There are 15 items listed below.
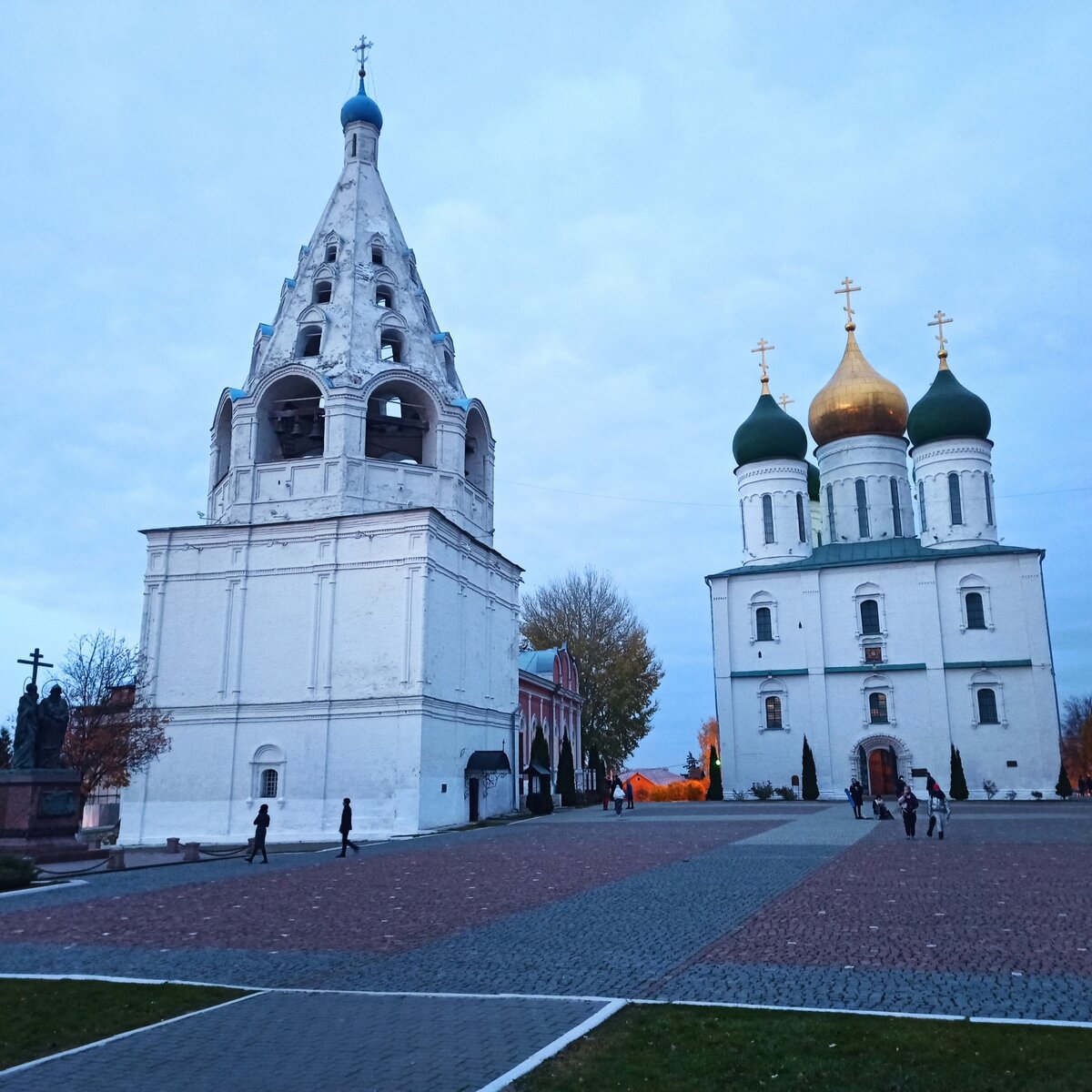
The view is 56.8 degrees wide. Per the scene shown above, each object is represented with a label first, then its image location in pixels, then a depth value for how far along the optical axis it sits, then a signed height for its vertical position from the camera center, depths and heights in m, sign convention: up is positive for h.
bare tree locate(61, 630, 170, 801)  26.78 +1.39
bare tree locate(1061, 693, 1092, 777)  75.56 +3.90
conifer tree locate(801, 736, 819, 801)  41.41 +0.24
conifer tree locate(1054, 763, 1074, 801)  39.53 -0.13
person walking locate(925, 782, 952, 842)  20.66 -0.47
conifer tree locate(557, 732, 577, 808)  41.59 +0.25
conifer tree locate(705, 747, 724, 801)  44.53 -0.05
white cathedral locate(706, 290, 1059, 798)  41.16 +7.16
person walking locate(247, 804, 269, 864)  19.92 -0.88
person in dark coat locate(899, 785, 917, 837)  20.30 -0.55
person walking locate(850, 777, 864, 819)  28.28 -0.39
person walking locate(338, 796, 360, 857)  21.11 -0.80
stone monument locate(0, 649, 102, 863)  19.03 -0.11
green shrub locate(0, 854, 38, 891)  15.55 -1.33
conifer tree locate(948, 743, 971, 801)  39.28 -0.02
